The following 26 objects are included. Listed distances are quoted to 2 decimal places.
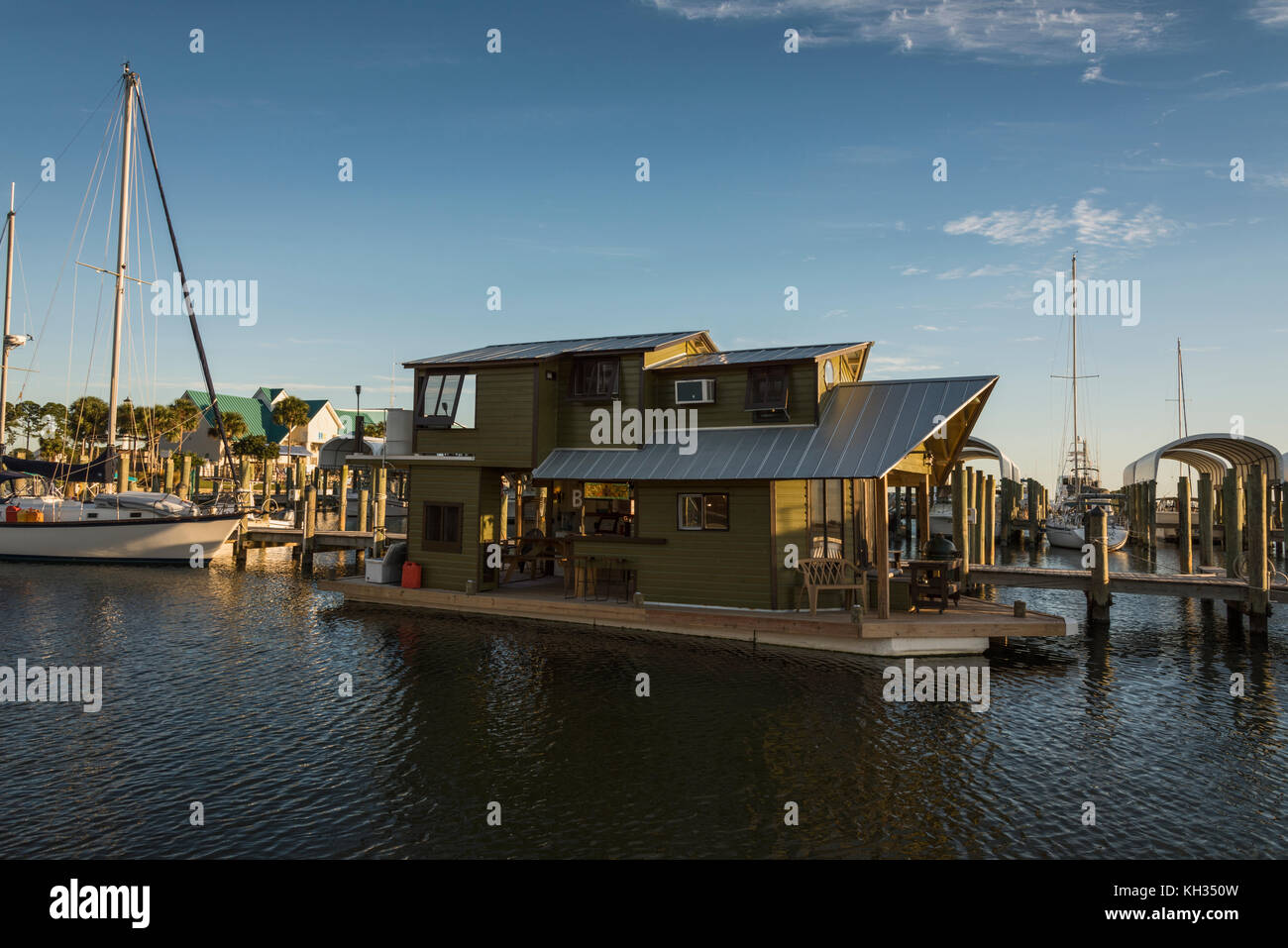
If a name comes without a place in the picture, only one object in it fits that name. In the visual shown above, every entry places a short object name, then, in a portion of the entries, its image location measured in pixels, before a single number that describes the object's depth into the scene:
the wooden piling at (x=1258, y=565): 20.08
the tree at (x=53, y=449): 76.31
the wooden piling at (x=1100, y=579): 21.69
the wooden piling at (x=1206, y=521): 31.72
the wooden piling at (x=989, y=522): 28.16
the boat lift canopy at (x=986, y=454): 50.31
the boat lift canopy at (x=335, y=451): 48.62
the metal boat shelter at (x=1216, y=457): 38.44
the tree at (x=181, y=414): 72.81
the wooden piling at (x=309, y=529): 34.56
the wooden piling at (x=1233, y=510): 26.52
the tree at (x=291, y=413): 91.62
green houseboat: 18.69
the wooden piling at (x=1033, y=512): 55.00
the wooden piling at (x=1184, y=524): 28.25
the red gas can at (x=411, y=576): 22.62
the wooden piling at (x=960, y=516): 24.09
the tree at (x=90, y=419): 79.25
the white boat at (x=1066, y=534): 50.28
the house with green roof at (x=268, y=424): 95.38
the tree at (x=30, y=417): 86.50
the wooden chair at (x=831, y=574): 18.15
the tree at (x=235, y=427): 80.81
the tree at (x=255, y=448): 76.06
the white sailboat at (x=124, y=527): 34.50
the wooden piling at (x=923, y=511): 22.43
